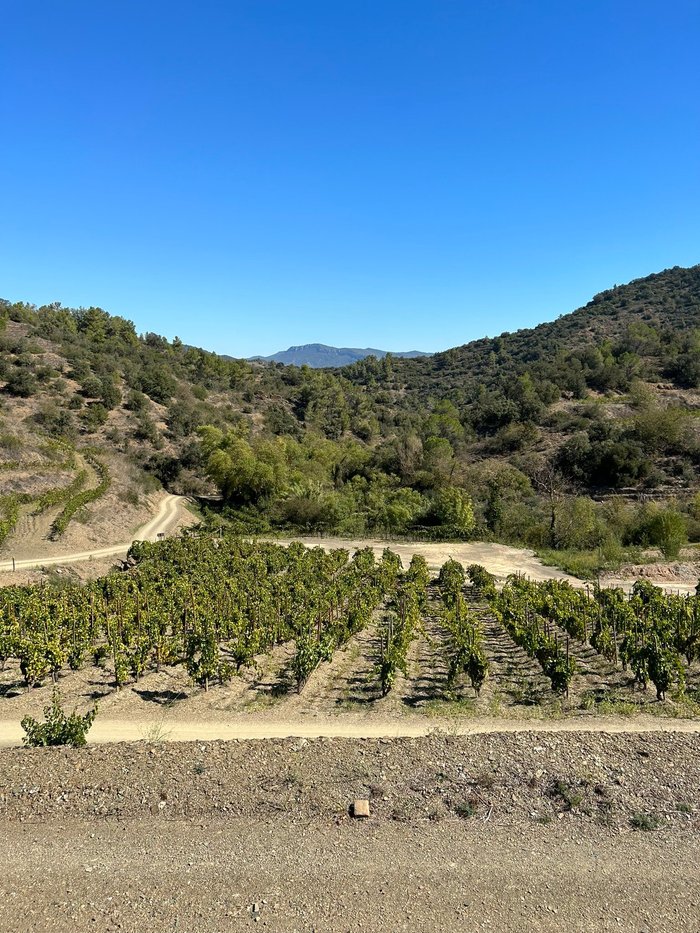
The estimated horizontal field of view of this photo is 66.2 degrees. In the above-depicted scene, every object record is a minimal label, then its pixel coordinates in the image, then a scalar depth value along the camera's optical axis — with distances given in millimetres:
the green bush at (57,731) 13157
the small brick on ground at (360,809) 10750
